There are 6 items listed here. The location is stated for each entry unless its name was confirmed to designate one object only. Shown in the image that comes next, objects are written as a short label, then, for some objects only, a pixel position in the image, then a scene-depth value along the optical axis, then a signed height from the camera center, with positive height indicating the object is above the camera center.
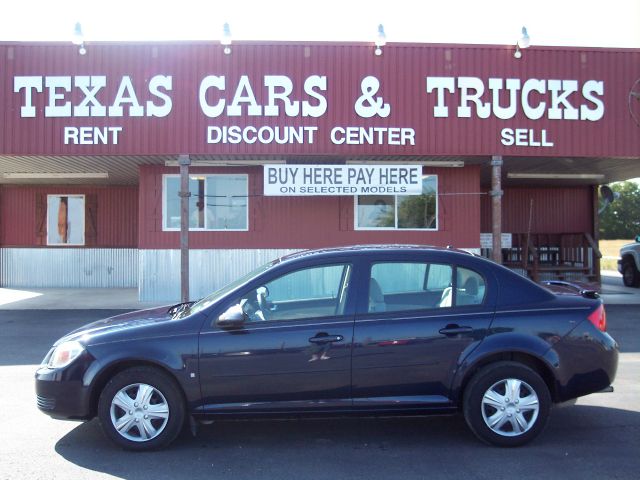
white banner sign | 13.91 +1.52
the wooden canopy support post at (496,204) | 13.66 +0.95
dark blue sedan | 4.86 -0.85
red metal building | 13.56 +2.98
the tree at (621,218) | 68.06 +3.09
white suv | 19.11 -0.55
